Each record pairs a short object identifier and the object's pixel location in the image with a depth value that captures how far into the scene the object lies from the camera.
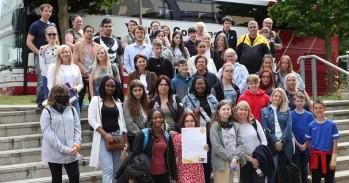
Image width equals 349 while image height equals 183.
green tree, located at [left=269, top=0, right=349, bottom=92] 21.19
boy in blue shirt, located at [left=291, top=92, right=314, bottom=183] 8.86
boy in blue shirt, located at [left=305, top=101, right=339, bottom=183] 8.81
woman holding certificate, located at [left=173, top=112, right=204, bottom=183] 7.57
